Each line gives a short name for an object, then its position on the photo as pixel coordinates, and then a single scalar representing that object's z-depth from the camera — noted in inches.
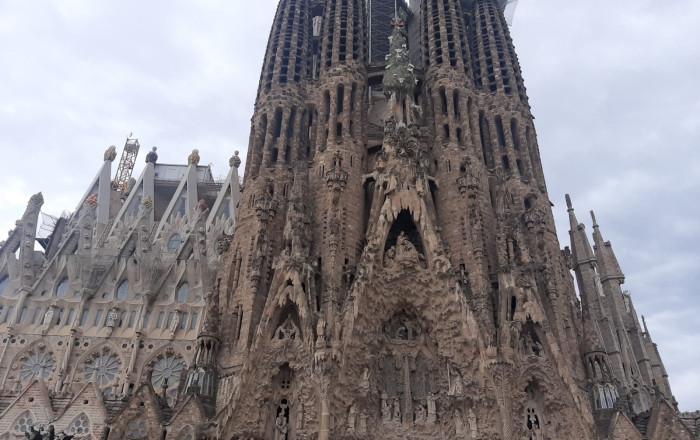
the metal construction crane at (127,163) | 2206.0
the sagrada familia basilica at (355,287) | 753.0
